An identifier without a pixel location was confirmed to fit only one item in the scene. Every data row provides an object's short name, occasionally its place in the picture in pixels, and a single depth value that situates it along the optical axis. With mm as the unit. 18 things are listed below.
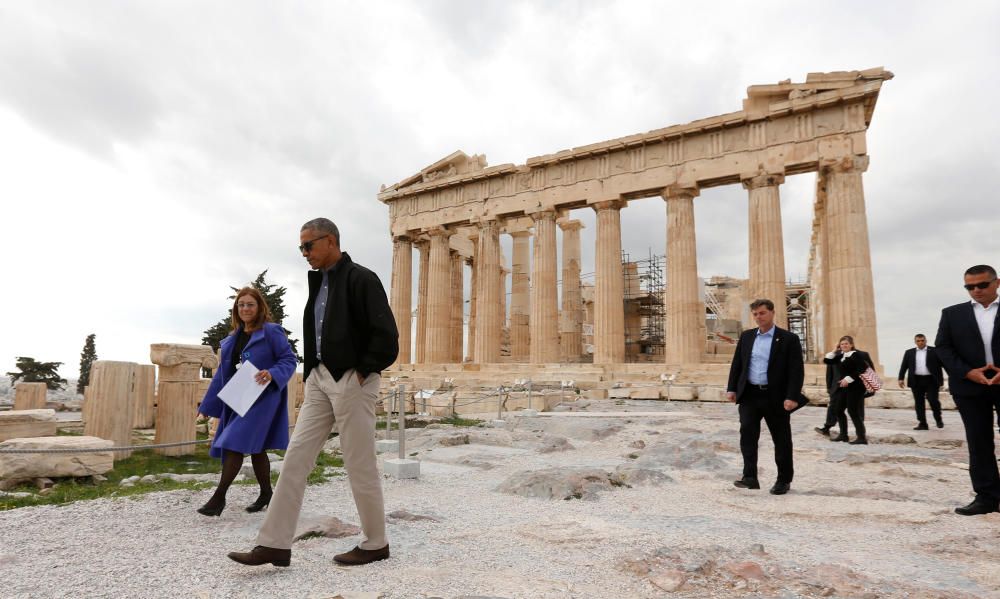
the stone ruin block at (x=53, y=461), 6242
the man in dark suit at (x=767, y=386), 5566
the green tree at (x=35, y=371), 29938
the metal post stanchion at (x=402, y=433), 6562
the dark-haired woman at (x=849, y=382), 8617
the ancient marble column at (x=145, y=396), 10008
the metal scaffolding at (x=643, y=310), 32469
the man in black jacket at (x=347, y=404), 3234
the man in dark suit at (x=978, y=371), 4512
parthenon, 19906
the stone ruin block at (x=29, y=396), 15927
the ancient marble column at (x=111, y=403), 8734
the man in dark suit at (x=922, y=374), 10133
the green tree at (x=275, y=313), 30770
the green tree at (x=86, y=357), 34562
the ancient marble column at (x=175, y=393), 9000
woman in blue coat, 4500
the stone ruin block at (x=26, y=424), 8602
